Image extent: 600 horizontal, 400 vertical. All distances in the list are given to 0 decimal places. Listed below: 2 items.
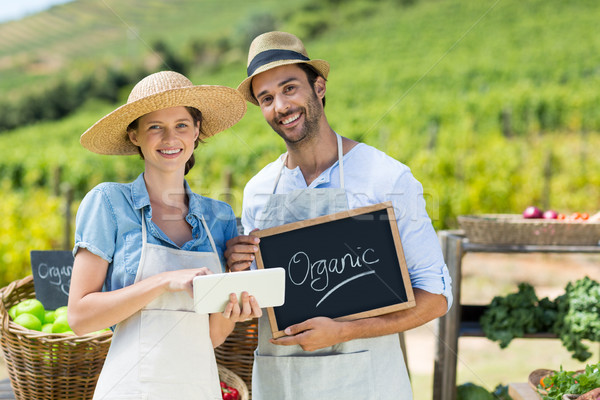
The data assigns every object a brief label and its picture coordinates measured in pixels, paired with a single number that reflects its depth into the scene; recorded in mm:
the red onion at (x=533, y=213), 3271
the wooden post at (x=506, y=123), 14633
